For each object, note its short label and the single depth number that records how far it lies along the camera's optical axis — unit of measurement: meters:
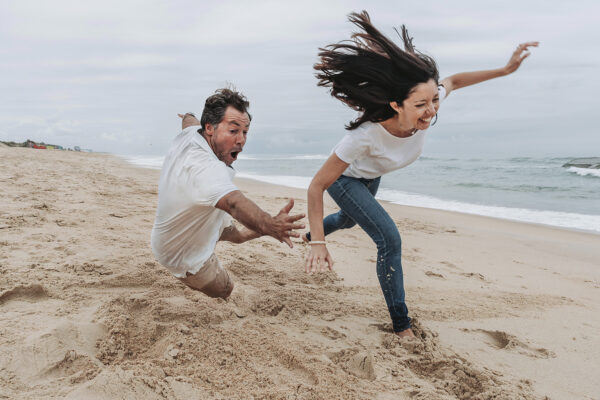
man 1.95
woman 2.56
